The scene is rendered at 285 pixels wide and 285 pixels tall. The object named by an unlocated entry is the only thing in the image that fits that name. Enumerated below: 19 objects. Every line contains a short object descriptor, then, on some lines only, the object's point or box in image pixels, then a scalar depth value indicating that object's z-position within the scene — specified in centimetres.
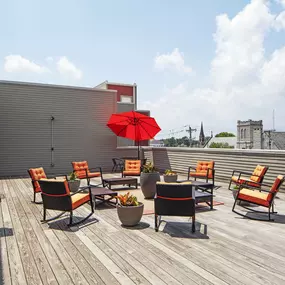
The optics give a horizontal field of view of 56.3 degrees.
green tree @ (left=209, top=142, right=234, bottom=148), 6912
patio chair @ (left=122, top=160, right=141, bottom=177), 879
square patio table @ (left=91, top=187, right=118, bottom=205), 585
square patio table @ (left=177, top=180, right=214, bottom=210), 548
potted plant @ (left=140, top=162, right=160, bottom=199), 664
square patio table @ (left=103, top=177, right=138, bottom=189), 732
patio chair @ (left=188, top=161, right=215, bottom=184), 817
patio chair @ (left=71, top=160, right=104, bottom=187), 836
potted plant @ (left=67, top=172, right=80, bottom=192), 720
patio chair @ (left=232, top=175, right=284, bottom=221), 482
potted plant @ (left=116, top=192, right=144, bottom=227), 447
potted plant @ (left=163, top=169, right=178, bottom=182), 751
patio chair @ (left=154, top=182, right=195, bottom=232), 417
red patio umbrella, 984
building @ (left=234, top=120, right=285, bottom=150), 4594
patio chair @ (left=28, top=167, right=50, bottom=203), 624
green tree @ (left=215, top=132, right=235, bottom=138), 9259
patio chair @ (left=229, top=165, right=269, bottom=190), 662
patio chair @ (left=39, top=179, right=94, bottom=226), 457
